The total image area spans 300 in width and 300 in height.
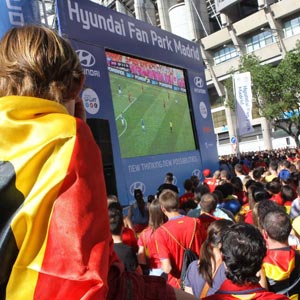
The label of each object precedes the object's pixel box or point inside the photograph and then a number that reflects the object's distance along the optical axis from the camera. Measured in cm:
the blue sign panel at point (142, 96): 941
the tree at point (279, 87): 2586
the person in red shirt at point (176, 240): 402
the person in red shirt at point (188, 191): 763
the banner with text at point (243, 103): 1462
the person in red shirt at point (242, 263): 225
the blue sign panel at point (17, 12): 726
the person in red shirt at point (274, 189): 610
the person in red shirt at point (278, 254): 300
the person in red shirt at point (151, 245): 421
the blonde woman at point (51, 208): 92
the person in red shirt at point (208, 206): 473
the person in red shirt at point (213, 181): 902
